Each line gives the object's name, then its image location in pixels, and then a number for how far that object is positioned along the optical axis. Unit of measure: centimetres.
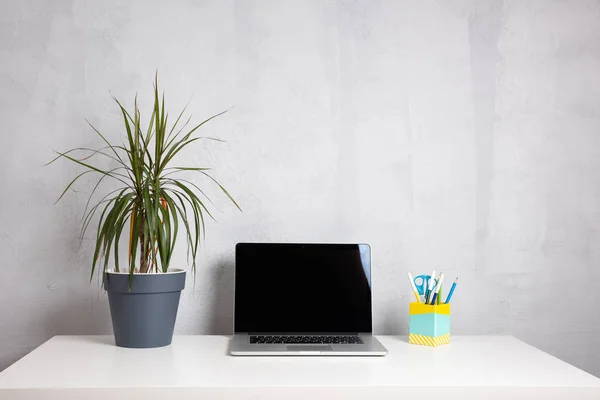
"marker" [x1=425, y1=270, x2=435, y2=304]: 165
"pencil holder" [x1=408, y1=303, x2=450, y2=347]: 159
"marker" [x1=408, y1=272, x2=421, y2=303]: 165
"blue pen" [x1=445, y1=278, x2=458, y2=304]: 165
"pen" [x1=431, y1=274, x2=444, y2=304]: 162
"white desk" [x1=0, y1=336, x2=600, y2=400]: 120
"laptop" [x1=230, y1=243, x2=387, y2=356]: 166
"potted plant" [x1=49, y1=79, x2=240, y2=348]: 150
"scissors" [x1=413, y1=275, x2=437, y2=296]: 168
